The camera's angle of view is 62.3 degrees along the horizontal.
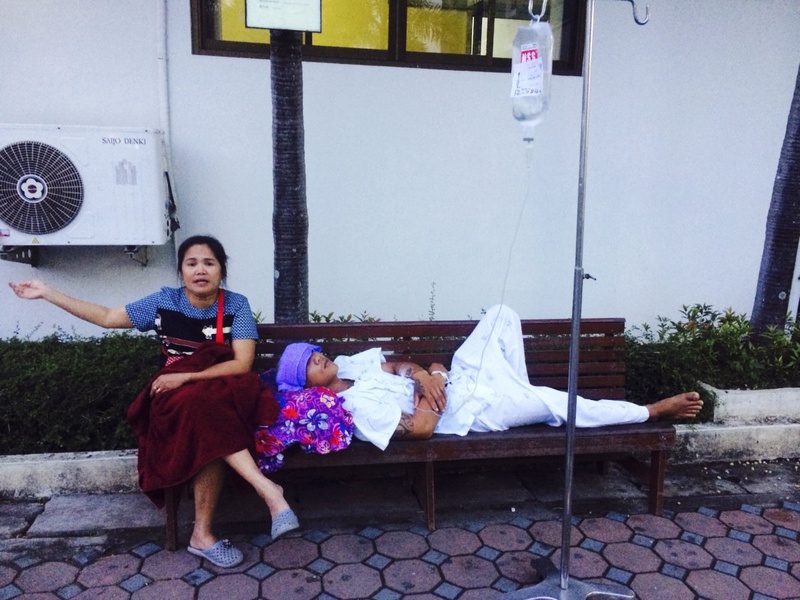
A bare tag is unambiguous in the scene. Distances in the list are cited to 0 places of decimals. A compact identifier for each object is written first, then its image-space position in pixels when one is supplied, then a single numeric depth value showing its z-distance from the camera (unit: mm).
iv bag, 2428
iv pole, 2414
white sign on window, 3727
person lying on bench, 3150
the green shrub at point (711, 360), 4125
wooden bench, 3102
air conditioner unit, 4137
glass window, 4805
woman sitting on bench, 2838
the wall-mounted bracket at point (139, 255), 4848
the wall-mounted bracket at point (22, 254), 4402
